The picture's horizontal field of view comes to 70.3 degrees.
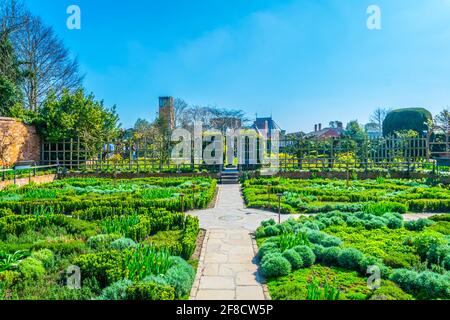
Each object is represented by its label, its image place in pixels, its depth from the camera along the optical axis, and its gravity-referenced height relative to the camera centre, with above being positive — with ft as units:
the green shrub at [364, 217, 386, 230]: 21.64 -4.64
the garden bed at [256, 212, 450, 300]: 12.01 -4.85
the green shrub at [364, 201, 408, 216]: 25.26 -4.31
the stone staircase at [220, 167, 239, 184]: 53.80 -3.52
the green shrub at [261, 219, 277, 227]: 21.35 -4.47
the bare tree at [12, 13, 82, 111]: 72.38 +23.66
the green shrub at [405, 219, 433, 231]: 21.54 -4.68
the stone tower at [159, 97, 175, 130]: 106.66 +16.19
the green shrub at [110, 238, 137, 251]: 16.35 -4.50
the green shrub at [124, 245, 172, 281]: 12.58 -4.34
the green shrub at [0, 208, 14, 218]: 25.30 -4.38
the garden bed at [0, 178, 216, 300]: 12.05 -4.59
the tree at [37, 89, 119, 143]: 61.21 +7.58
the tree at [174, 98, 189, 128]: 114.55 +16.59
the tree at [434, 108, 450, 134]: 71.51 +8.86
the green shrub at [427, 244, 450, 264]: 15.10 -4.64
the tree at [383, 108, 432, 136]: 94.94 +11.02
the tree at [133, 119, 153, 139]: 82.75 +7.00
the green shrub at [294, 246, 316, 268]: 15.01 -4.70
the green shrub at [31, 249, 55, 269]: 14.74 -4.64
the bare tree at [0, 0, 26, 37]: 67.31 +29.63
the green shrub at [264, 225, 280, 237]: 19.74 -4.63
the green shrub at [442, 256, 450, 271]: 14.29 -4.85
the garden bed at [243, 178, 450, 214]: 28.43 -4.21
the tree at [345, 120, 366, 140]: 100.83 +8.90
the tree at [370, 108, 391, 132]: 133.08 +16.55
